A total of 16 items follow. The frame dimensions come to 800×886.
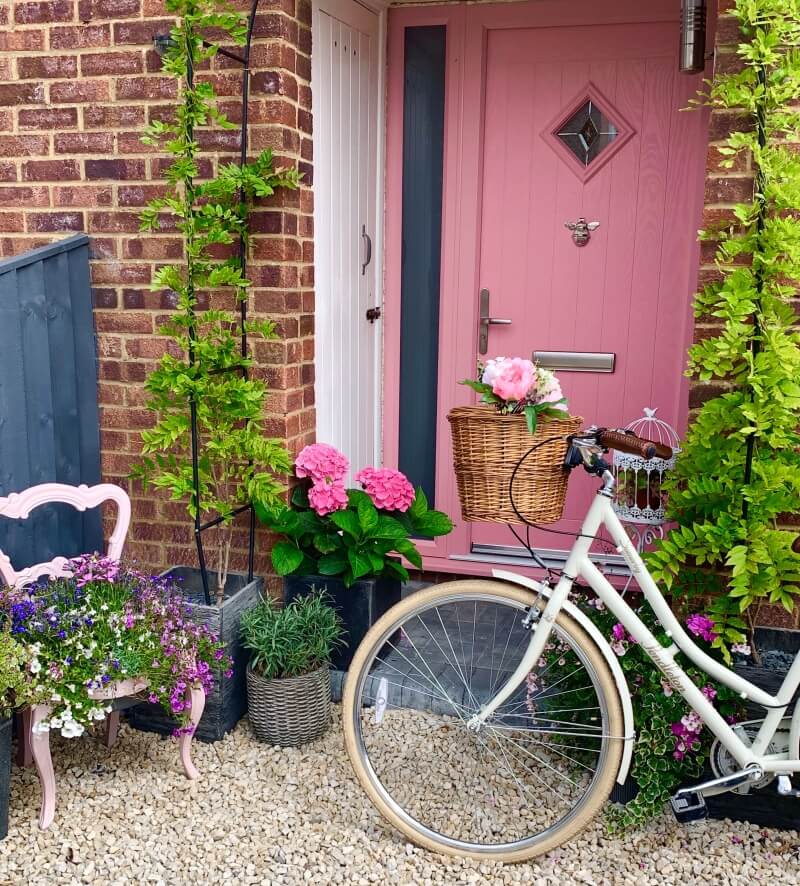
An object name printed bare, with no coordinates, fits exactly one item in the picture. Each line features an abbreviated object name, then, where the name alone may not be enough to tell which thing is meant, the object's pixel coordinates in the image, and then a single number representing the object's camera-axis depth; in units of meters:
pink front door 3.61
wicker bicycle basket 2.29
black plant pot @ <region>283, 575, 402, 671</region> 3.32
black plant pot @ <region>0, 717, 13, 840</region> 2.58
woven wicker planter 3.07
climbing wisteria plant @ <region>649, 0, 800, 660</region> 2.59
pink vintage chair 2.68
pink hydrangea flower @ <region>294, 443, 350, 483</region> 3.29
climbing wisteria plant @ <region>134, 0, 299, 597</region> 2.90
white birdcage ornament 3.24
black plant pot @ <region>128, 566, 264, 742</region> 3.11
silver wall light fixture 3.11
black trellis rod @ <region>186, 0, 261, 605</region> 3.00
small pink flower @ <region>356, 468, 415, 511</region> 3.34
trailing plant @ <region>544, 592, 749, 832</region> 2.61
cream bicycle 2.42
